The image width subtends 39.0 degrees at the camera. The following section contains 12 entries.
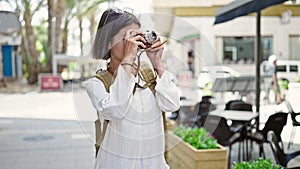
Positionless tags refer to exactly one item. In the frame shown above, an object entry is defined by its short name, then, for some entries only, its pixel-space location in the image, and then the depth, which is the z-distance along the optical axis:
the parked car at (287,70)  13.50
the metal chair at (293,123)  5.43
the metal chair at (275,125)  4.50
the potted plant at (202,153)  3.70
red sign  17.30
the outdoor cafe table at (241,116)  4.88
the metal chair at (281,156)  3.63
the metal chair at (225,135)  4.61
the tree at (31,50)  20.81
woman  1.47
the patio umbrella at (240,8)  4.51
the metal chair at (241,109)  5.04
